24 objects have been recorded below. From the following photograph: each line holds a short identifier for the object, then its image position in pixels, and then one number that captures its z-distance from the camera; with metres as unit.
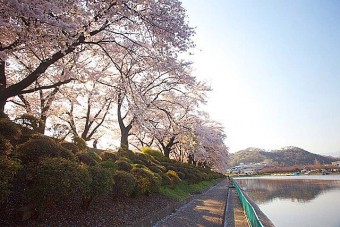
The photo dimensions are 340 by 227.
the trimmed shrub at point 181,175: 18.41
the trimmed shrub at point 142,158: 13.70
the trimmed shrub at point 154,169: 13.21
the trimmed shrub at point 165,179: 13.16
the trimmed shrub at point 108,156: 11.12
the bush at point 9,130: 6.44
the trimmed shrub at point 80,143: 9.59
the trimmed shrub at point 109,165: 9.23
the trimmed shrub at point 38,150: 6.03
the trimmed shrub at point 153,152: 19.22
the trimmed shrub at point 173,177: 14.61
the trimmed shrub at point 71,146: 8.43
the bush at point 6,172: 4.09
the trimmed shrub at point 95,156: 9.53
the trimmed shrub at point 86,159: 7.86
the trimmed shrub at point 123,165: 9.91
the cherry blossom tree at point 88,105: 13.03
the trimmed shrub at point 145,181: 9.65
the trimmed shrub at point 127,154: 12.97
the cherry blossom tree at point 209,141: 22.36
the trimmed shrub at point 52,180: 4.94
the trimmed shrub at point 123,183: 8.12
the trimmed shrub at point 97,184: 6.36
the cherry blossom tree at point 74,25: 5.46
